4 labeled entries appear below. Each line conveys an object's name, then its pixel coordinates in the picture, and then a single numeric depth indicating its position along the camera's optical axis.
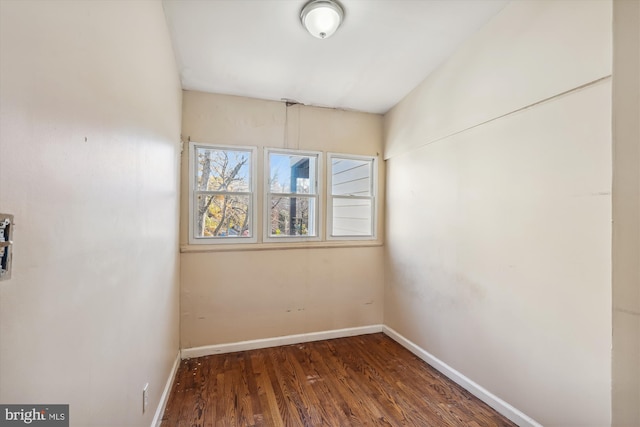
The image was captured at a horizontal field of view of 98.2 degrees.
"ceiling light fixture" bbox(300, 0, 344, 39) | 1.76
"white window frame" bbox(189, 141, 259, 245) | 2.76
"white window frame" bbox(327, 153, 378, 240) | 3.21
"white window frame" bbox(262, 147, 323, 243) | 2.98
